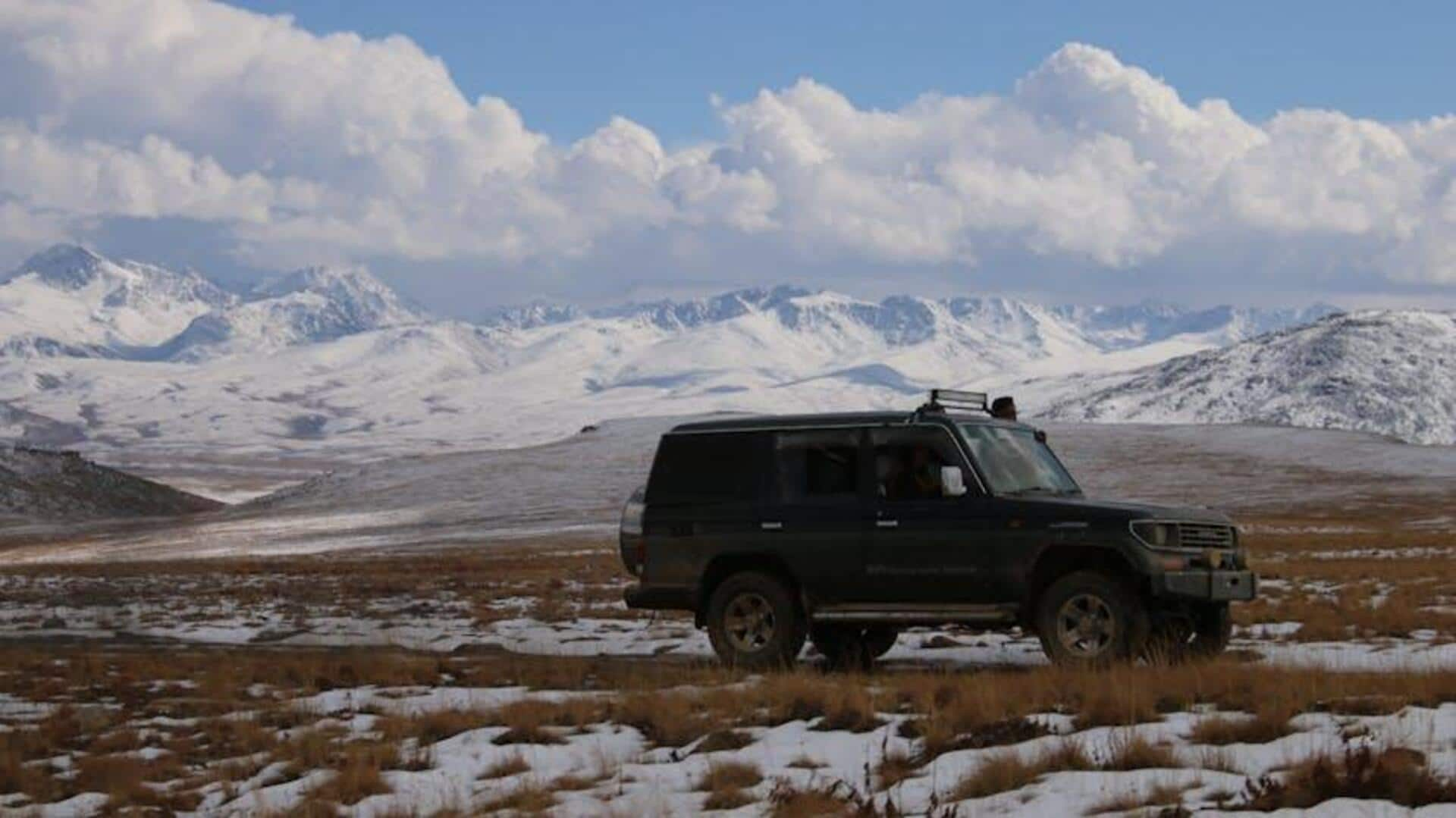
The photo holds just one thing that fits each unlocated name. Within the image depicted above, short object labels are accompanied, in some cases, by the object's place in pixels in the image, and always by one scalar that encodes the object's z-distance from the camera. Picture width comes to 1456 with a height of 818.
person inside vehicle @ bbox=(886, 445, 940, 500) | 18.23
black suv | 17.30
